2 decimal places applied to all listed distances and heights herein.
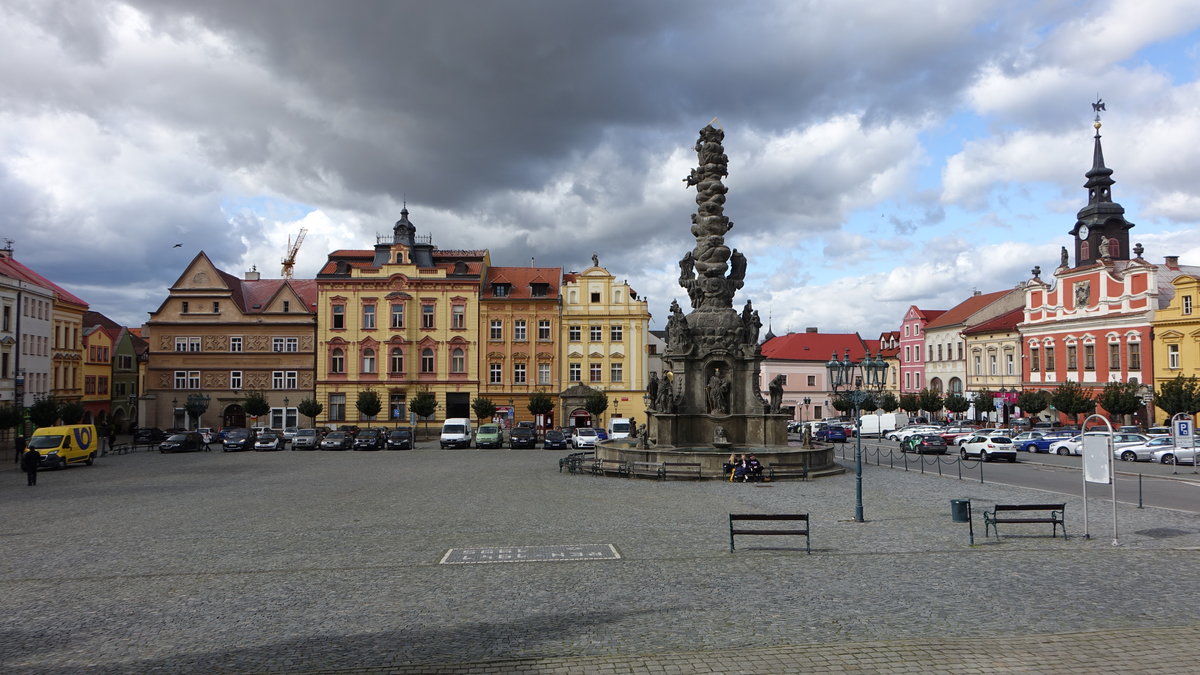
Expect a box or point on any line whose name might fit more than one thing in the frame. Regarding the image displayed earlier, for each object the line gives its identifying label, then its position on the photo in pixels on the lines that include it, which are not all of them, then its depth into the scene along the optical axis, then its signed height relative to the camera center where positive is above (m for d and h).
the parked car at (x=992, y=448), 36.00 -2.63
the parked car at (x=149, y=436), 49.08 -2.75
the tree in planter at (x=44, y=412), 46.84 -1.14
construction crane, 120.81 +18.95
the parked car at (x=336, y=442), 45.94 -2.84
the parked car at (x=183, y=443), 43.81 -2.78
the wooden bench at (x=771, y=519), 13.55 -2.17
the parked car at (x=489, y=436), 46.00 -2.59
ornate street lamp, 18.73 +0.23
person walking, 25.72 -2.24
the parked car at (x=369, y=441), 45.59 -2.79
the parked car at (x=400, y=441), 46.25 -2.82
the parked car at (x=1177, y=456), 31.53 -2.75
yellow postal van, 32.78 -2.16
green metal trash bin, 15.93 -2.42
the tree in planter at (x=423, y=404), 55.88 -0.93
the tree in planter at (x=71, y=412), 51.28 -1.30
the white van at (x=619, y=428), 45.28 -2.13
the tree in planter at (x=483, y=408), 56.50 -1.23
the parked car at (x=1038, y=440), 42.75 -2.77
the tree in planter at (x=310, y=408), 56.97 -1.19
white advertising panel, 14.61 -1.27
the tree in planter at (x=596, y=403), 56.25 -0.96
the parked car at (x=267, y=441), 46.16 -2.81
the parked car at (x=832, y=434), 52.17 -2.94
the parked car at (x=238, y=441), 44.81 -2.71
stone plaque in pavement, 13.09 -2.68
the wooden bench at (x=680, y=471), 25.14 -2.51
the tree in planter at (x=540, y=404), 56.69 -0.97
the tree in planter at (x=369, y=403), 56.78 -0.86
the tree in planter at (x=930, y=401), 68.12 -1.07
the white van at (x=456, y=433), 46.09 -2.45
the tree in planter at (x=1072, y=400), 53.88 -0.83
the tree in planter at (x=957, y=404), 66.06 -1.29
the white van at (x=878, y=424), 62.56 -2.73
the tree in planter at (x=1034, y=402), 57.66 -1.01
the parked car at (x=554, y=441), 44.59 -2.78
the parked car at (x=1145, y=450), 34.72 -2.68
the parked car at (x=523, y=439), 45.78 -2.71
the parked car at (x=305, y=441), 46.62 -2.83
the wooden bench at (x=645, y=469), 25.78 -2.50
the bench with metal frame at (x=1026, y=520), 14.21 -2.31
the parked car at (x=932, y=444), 40.38 -2.76
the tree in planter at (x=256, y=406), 56.47 -1.02
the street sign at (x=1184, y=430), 31.19 -1.63
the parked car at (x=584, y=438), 44.12 -2.62
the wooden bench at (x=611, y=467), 26.39 -2.53
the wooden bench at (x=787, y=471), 25.36 -2.54
